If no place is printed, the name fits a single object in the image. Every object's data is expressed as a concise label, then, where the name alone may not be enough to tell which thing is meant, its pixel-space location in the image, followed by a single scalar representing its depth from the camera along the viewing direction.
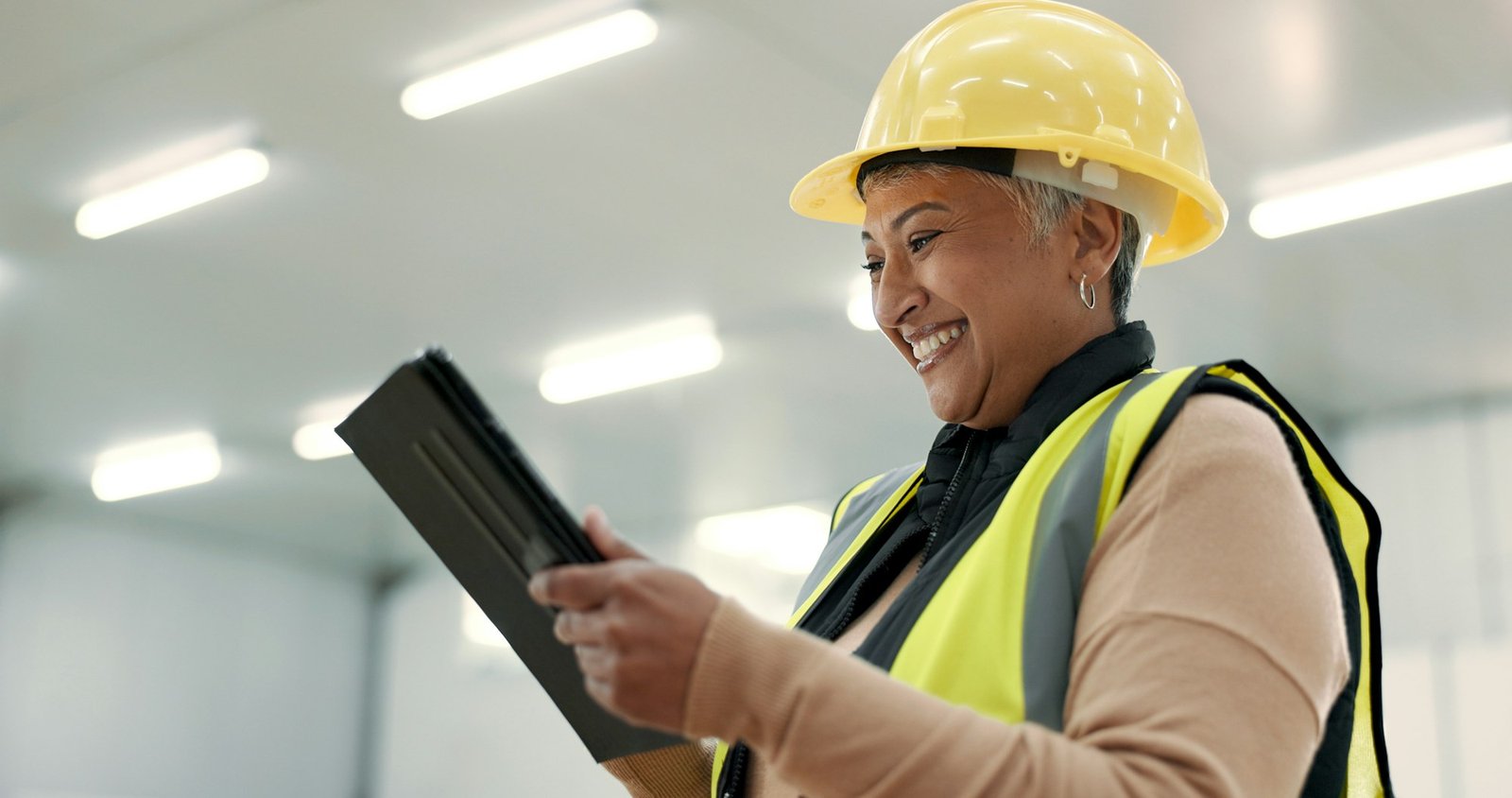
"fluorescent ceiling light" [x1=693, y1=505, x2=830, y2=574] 12.71
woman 1.05
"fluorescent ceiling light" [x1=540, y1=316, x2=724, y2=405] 8.59
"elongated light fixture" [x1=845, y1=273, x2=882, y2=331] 7.76
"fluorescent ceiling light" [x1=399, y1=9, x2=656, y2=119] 5.29
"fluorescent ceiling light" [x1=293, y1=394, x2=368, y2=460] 9.92
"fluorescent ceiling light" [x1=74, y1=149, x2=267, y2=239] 6.41
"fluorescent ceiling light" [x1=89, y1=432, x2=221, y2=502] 10.86
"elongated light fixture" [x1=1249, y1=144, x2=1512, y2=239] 6.36
